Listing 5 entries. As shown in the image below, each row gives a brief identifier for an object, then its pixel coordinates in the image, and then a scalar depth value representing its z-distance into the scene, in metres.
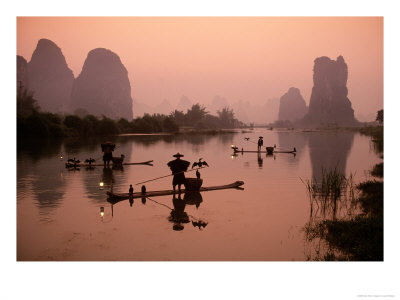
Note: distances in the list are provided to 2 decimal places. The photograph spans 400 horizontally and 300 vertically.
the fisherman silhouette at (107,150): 26.78
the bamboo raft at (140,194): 16.00
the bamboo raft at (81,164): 26.33
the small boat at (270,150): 37.50
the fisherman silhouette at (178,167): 15.81
